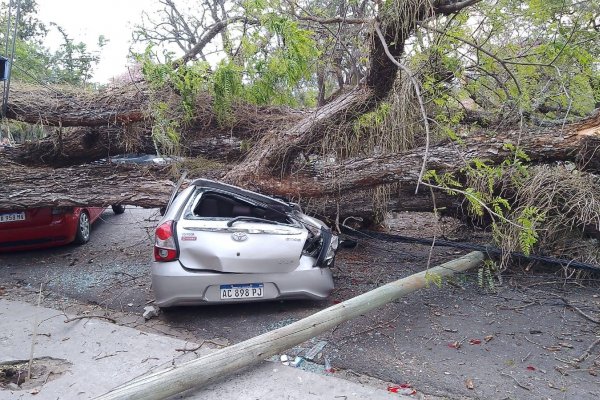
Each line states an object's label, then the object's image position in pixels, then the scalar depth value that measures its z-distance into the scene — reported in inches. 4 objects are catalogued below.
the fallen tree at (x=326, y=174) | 236.8
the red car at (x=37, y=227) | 310.0
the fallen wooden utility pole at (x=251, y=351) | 132.7
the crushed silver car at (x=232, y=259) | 194.9
